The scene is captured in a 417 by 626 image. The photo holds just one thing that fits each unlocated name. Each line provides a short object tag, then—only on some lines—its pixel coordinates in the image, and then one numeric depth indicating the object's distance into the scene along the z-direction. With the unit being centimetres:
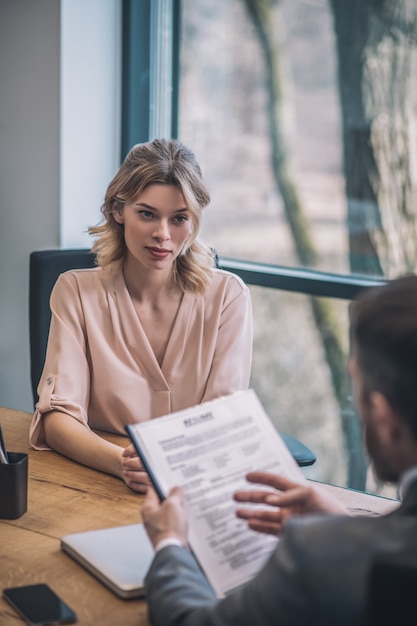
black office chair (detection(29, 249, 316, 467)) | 276
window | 330
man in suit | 134
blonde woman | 246
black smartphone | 159
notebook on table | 167
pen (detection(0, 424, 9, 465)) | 192
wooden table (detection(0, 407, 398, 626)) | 164
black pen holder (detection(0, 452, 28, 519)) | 189
